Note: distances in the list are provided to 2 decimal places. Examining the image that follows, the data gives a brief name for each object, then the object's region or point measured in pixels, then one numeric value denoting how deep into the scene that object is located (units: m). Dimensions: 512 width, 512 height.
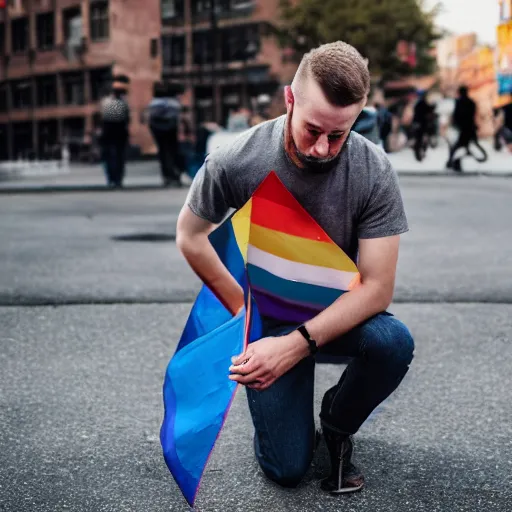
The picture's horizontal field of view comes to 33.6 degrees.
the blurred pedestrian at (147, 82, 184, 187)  14.57
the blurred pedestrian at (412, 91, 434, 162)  19.88
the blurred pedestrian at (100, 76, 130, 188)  14.40
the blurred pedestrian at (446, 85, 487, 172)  17.00
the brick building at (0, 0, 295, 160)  43.56
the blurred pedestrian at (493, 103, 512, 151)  19.06
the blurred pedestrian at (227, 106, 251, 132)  18.53
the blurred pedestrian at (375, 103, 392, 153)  18.00
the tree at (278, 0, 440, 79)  38.41
